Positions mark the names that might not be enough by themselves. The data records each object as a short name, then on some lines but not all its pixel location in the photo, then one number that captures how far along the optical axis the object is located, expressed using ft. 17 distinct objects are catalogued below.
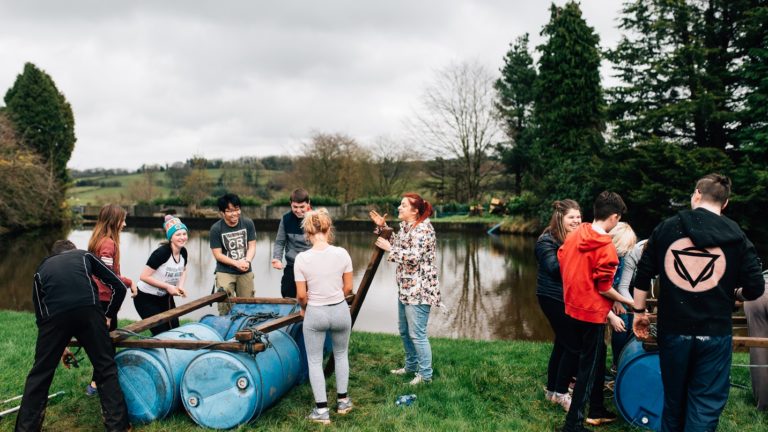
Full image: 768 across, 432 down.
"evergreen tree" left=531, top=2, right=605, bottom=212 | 82.84
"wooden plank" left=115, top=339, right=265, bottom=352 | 13.30
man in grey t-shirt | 20.47
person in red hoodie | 12.53
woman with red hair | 16.37
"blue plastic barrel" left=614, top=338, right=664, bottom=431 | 13.35
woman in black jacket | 14.08
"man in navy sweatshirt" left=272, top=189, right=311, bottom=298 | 21.29
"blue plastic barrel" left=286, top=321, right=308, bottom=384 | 16.96
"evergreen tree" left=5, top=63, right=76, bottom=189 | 118.93
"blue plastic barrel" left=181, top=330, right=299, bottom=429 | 13.48
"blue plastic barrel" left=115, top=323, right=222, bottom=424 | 13.78
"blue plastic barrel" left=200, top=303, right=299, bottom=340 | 16.89
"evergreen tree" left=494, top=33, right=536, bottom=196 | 117.70
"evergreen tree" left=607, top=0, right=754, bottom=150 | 55.93
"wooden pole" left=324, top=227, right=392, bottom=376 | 15.81
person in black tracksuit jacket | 12.75
